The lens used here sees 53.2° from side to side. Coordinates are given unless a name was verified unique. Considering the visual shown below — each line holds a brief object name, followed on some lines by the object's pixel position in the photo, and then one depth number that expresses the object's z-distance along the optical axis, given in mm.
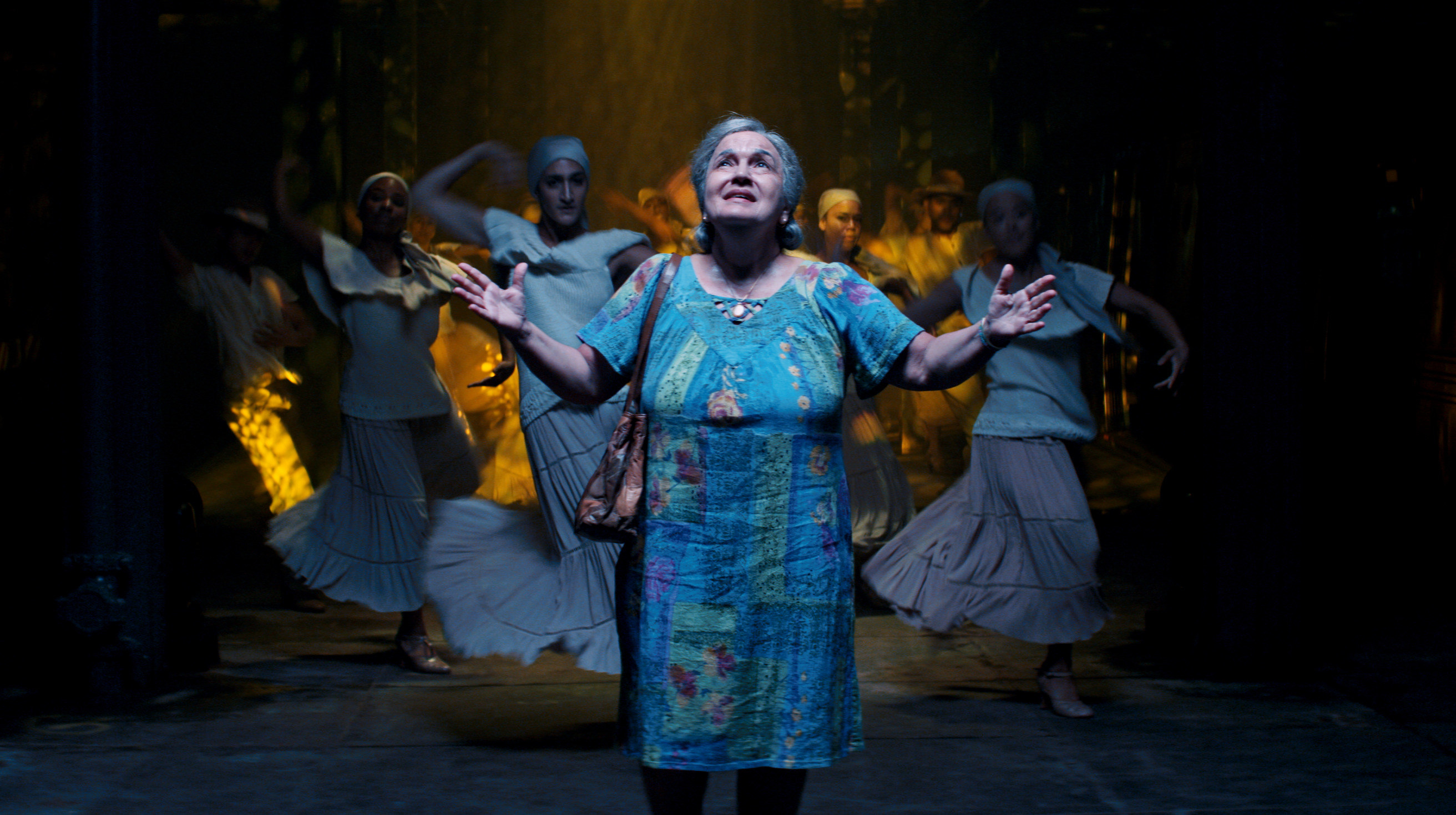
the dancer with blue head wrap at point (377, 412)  5309
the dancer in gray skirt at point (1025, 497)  4664
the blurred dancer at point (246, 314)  6551
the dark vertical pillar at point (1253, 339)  4969
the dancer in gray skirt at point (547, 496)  4602
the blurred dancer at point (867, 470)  6527
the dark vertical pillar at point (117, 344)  4832
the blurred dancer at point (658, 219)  7609
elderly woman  2746
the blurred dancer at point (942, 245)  6734
